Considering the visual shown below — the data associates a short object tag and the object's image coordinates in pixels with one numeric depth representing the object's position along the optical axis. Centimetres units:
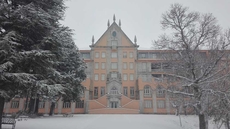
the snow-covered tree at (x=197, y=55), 1120
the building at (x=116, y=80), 3747
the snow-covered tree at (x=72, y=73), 2256
